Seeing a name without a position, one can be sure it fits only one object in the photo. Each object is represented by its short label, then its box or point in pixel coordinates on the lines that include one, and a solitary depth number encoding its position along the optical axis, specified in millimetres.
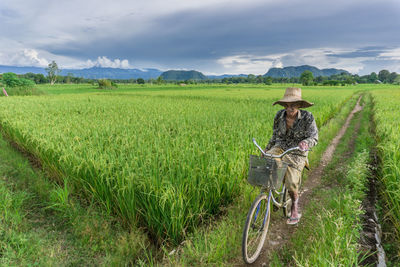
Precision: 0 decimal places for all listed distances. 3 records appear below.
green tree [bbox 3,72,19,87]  38072
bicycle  2346
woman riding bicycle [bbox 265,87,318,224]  2844
